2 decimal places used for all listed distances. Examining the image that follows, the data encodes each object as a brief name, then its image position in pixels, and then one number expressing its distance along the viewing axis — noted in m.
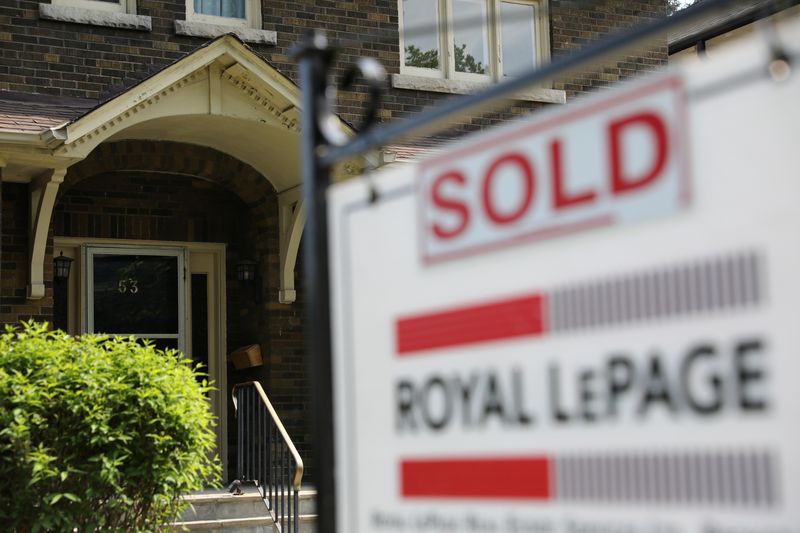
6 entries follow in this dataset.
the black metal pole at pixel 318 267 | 2.90
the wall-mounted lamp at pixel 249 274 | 11.83
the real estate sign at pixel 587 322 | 2.04
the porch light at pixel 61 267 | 10.89
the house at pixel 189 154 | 10.10
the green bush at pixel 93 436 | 7.20
